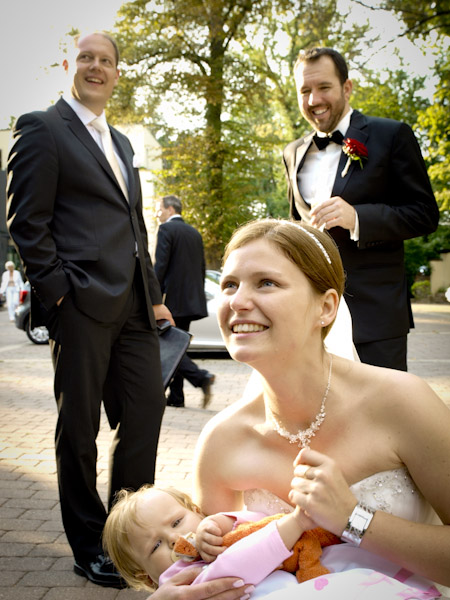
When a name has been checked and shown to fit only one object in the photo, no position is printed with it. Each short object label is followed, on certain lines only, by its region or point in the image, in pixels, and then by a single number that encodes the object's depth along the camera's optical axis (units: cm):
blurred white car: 1164
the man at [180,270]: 810
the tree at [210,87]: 2102
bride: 167
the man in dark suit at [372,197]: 309
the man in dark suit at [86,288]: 319
